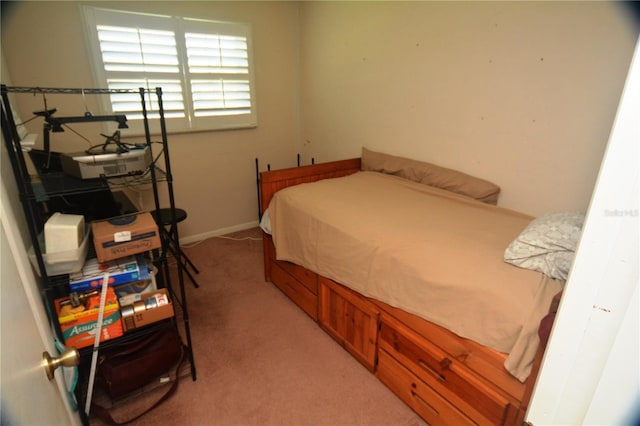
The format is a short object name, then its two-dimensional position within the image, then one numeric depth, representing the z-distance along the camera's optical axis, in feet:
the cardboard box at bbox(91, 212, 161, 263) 4.58
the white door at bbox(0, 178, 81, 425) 1.67
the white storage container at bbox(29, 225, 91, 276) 4.21
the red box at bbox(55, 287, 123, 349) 4.50
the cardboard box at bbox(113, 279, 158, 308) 5.05
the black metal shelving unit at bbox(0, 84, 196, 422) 3.73
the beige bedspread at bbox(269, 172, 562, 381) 3.99
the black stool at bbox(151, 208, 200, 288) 8.21
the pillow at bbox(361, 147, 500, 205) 7.11
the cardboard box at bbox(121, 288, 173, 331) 4.95
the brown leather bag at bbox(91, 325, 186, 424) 5.13
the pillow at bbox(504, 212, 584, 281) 4.12
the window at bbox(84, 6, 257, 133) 8.45
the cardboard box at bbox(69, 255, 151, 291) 4.62
